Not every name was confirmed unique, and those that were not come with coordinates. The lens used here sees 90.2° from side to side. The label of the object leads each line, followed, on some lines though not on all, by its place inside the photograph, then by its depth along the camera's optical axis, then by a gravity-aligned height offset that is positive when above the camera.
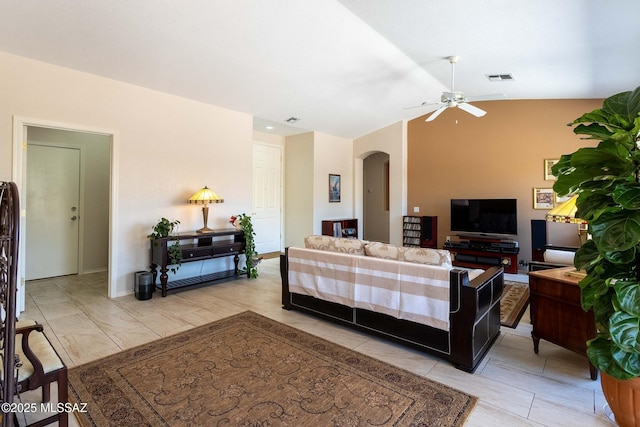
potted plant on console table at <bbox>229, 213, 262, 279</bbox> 4.94 -0.45
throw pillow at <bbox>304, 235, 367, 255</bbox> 3.05 -0.29
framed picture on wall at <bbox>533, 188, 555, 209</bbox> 5.55 +0.29
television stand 5.39 -0.66
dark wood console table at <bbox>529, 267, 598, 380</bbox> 2.29 -0.75
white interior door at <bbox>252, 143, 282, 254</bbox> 6.80 +0.41
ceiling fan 4.13 +1.53
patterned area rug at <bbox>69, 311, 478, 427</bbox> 1.84 -1.15
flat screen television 5.59 -0.02
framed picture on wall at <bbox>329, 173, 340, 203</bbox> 7.36 +0.63
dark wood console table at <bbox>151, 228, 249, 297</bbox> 4.11 -0.48
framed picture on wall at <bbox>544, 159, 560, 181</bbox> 5.52 +0.82
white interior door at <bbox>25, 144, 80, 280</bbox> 4.81 +0.07
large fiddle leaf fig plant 1.43 -0.07
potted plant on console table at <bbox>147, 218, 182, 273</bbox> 4.11 -0.31
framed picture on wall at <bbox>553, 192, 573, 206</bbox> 5.50 +0.24
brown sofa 2.34 -0.76
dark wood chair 1.12 -0.38
